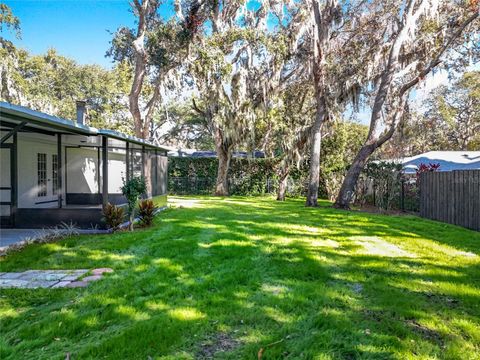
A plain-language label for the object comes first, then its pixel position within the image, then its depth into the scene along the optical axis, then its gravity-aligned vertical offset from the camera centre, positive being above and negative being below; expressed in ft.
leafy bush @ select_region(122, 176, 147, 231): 24.40 -1.01
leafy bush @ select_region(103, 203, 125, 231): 24.07 -2.72
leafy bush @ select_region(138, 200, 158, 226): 26.18 -2.60
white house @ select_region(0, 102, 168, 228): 24.27 +1.03
